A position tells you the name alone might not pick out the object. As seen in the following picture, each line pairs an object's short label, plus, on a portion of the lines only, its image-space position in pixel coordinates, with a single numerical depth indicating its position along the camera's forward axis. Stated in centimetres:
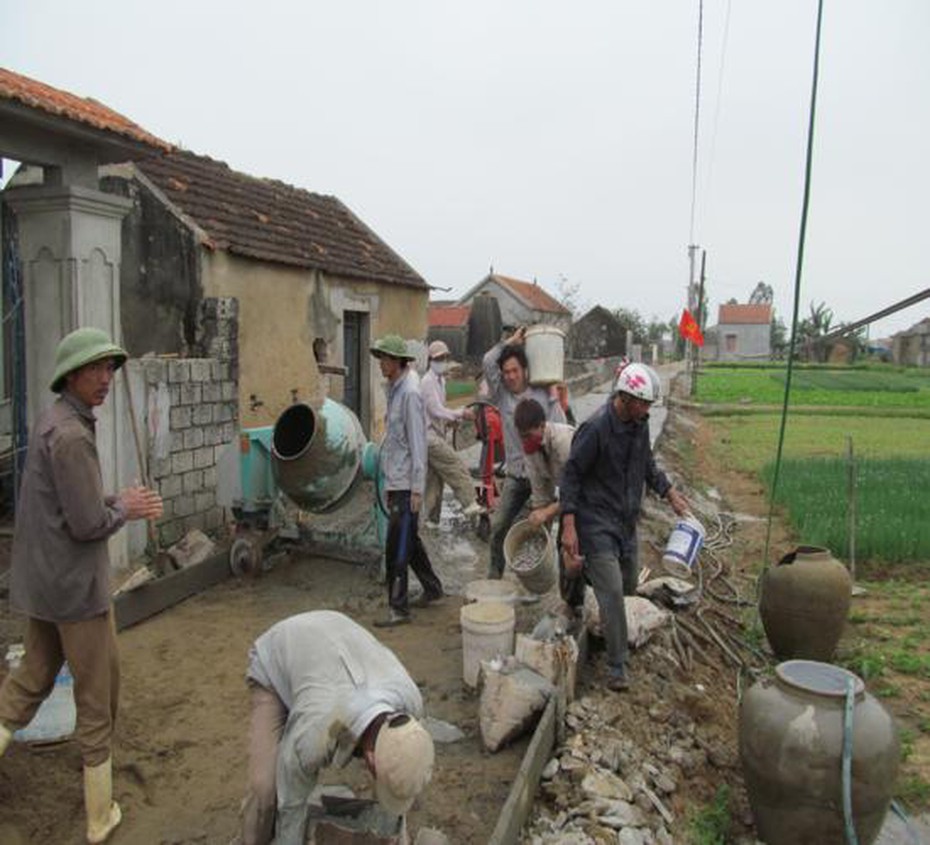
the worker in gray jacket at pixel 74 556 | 322
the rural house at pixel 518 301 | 4622
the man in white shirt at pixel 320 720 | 225
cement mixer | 654
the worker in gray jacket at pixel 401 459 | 571
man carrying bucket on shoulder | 609
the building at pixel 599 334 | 4959
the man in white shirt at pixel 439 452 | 767
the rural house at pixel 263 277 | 786
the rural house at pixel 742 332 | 8088
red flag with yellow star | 2817
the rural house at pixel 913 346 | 5734
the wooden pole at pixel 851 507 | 705
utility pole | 3176
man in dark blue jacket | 459
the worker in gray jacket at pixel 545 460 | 527
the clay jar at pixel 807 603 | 566
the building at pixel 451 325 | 3450
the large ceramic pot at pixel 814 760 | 361
